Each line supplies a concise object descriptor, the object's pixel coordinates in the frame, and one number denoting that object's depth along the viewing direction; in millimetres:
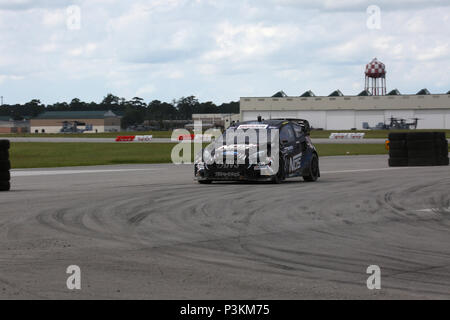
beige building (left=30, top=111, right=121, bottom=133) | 170500
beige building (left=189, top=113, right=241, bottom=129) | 161238
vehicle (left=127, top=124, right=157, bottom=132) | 160012
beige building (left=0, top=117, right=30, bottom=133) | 173775
